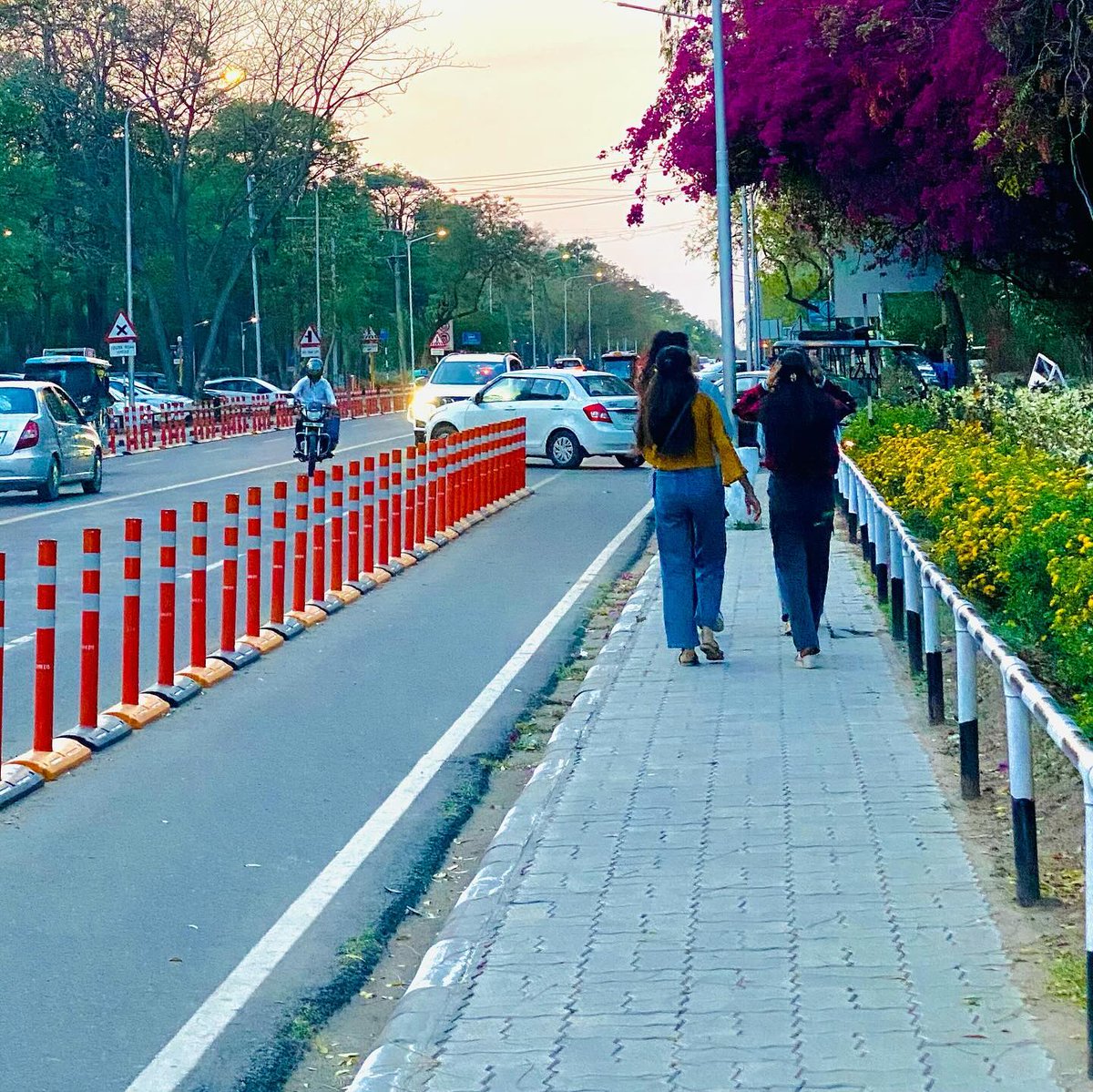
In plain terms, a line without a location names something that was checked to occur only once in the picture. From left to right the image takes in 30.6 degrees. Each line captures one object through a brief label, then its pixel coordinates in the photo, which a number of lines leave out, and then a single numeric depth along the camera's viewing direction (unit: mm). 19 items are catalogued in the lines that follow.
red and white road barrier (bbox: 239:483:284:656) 12547
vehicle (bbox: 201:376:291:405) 61775
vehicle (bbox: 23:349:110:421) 41312
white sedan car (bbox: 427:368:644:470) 32688
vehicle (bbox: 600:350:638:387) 58938
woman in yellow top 11180
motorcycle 30141
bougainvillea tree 17141
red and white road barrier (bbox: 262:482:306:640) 13241
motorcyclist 30344
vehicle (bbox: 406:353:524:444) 37594
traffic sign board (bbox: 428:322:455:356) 67625
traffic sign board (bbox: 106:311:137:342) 44875
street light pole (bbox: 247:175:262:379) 64137
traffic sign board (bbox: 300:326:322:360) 58000
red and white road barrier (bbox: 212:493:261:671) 12094
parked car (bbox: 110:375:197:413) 51419
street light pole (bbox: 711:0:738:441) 21250
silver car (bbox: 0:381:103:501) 24875
